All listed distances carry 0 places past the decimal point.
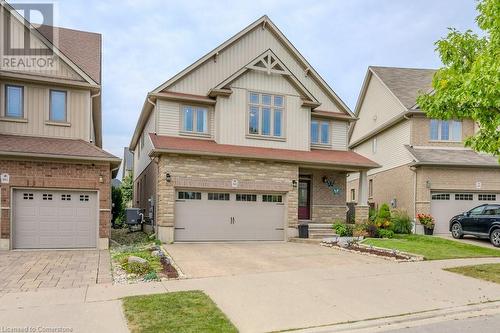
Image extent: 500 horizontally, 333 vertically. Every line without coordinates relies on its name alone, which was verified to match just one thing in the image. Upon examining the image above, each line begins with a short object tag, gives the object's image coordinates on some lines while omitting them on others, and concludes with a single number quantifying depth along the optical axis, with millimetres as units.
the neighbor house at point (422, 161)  19469
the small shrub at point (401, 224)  18672
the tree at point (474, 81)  8703
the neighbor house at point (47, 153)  12797
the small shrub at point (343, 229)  17062
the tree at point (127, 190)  32781
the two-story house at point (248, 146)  15406
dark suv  15477
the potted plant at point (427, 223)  18922
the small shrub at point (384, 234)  17250
